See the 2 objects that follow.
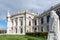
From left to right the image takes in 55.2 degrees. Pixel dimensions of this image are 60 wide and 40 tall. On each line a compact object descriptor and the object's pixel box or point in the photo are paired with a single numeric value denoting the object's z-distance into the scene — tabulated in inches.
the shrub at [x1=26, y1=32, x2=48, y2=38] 408.7
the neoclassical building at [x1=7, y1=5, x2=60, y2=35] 676.6
